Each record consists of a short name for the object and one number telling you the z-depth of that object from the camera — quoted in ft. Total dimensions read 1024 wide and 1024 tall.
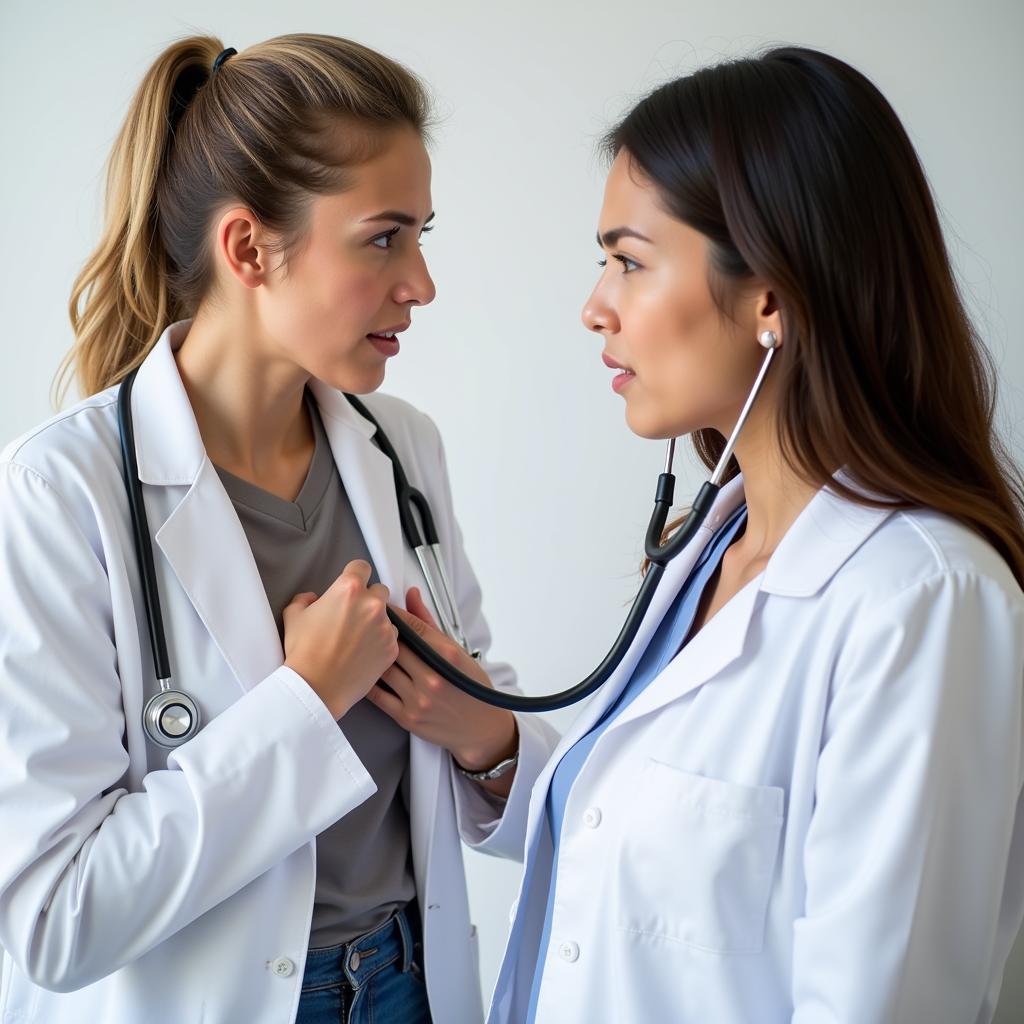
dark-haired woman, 3.18
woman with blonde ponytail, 3.62
